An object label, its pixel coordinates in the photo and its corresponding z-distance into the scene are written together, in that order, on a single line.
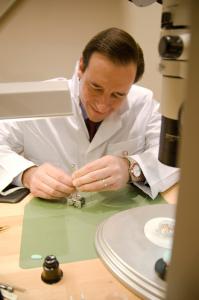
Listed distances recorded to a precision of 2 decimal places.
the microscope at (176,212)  0.21
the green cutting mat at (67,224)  0.66
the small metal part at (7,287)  0.54
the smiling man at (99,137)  0.94
